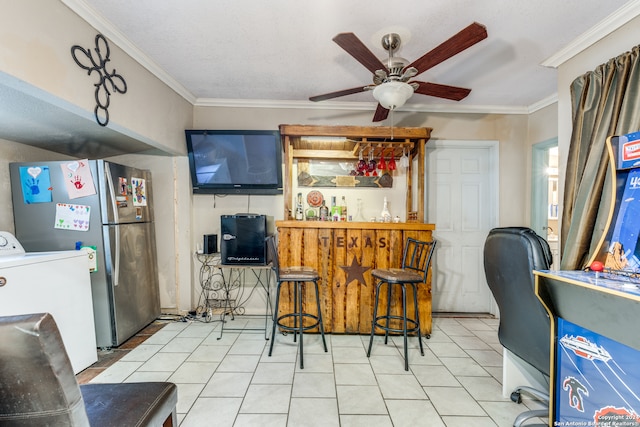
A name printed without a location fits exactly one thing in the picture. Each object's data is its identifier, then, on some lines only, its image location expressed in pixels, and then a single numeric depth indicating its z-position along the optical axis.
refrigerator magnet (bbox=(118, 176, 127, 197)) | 2.67
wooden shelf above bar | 2.90
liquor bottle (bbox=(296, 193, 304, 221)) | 3.36
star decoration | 2.86
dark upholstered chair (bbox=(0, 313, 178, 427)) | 0.65
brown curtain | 1.76
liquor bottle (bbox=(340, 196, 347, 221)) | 3.40
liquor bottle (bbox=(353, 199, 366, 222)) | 3.57
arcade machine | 1.13
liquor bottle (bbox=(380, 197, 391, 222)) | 3.25
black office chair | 1.44
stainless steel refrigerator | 2.48
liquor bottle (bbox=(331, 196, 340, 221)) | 3.28
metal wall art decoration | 1.94
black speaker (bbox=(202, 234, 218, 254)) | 3.23
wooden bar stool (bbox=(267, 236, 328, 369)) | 2.36
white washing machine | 1.81
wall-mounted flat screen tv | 3.22
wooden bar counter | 2.84
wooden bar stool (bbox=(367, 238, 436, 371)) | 2.35
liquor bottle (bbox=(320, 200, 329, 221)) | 3.28
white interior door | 3.59
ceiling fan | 1.60
